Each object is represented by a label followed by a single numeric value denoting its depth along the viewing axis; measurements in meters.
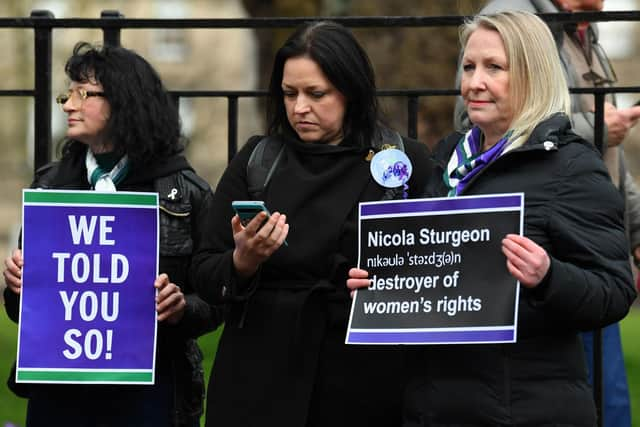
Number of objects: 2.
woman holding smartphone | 8.66
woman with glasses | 9.60
